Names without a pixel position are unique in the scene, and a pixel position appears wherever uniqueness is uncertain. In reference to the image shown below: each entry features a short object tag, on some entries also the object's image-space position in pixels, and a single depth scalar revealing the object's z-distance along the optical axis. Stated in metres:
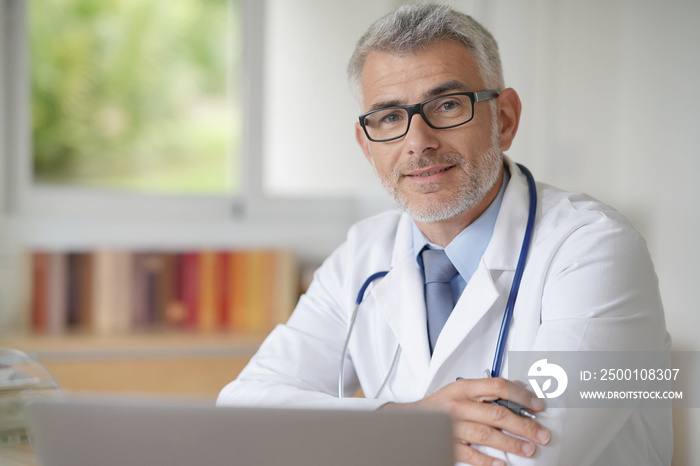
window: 3.02
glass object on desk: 1.20
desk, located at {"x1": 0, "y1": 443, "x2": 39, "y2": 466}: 1.09
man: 1.12
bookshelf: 2.72
